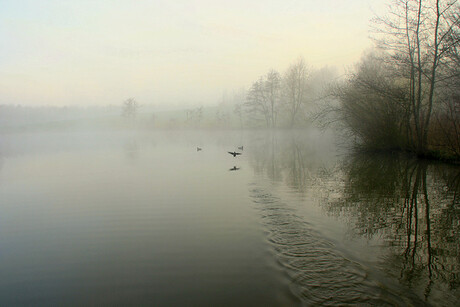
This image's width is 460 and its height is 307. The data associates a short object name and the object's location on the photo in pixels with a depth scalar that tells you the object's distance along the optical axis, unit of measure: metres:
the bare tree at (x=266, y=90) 79.50
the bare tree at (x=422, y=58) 21.91
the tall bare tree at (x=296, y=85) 72.06
